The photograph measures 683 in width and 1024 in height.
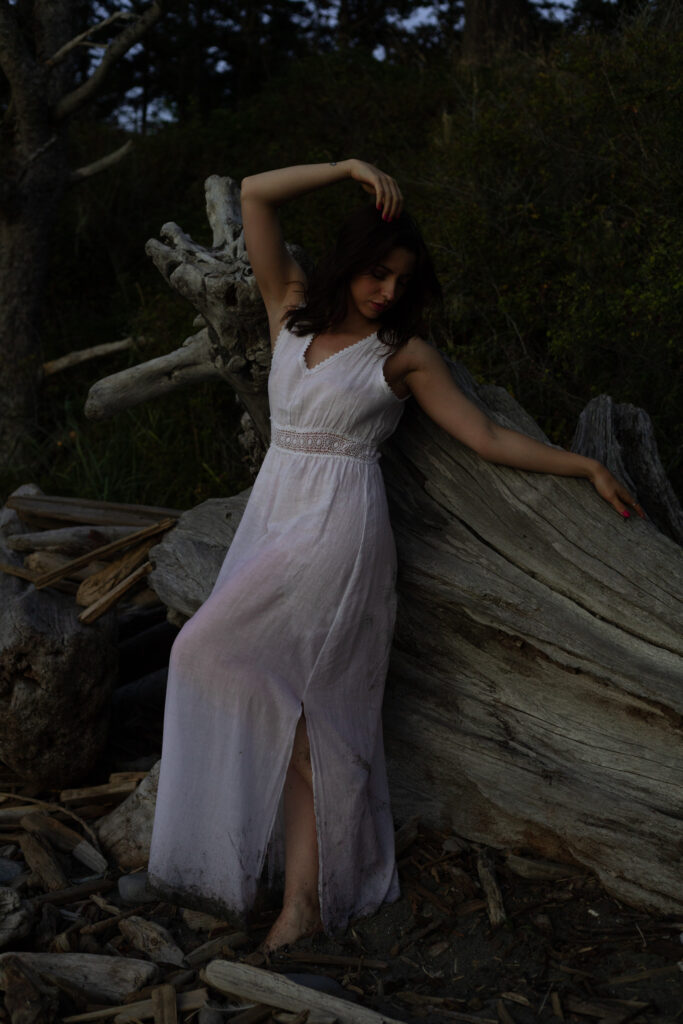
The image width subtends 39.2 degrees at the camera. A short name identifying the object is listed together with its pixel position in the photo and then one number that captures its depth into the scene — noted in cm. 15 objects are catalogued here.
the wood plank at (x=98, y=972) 294
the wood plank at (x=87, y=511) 473
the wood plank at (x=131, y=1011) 279
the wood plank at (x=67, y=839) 381
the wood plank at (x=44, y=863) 364
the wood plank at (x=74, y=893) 351
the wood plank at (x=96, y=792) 419
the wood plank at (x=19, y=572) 435
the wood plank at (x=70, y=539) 457
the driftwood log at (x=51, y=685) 405
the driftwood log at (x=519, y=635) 317
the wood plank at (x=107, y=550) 427
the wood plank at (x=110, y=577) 429
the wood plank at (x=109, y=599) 420
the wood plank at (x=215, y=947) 315
